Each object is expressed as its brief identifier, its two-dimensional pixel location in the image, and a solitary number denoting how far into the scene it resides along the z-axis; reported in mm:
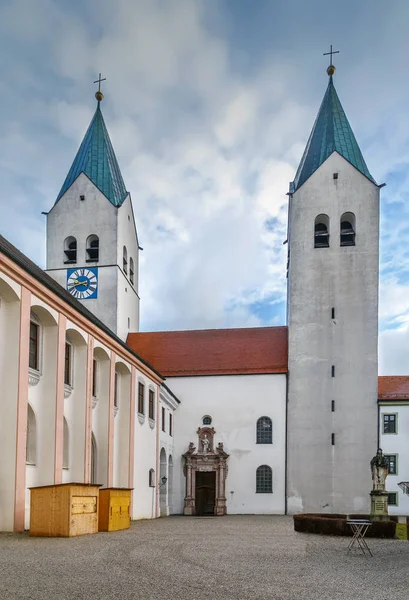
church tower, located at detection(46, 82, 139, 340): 41406
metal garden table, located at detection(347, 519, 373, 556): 14328
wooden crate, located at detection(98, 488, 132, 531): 18062
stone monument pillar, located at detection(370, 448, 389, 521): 23484
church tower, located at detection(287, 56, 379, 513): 36438
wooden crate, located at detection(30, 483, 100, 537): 15750
